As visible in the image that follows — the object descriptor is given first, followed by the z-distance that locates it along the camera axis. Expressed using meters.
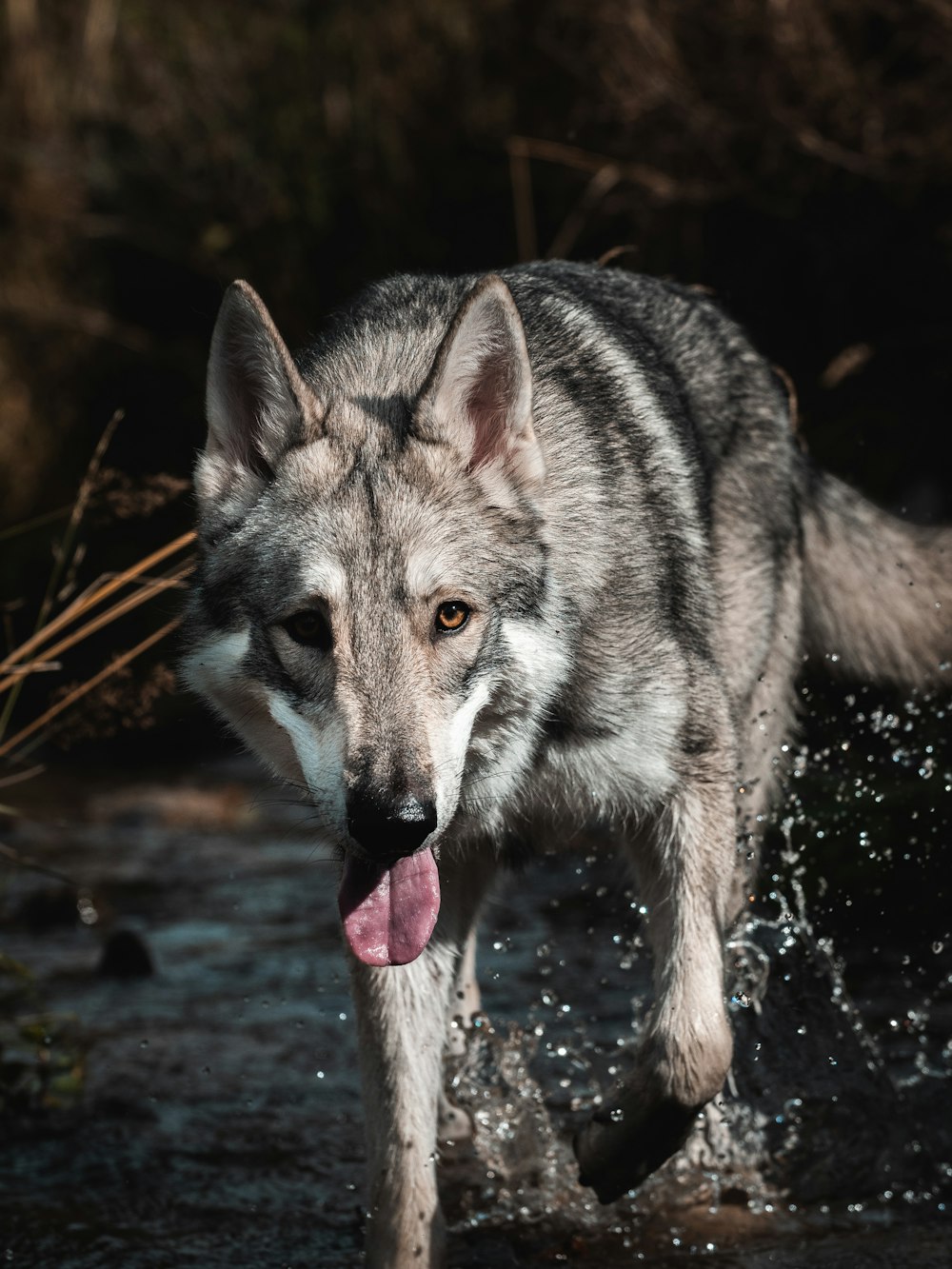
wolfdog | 6.12
